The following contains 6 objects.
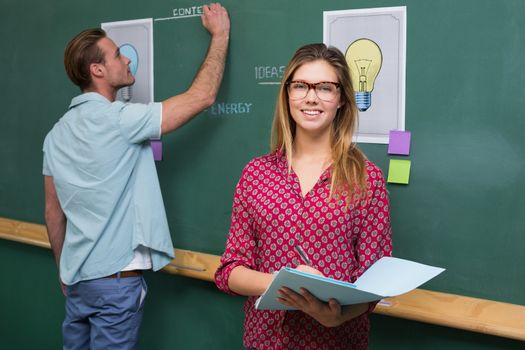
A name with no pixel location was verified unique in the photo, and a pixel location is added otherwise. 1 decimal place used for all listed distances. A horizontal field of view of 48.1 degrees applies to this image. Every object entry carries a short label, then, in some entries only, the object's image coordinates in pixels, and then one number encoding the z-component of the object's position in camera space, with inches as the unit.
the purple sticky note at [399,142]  71.0
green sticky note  71.5
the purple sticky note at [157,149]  94.8
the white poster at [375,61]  71.0
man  76.4
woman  55.9
